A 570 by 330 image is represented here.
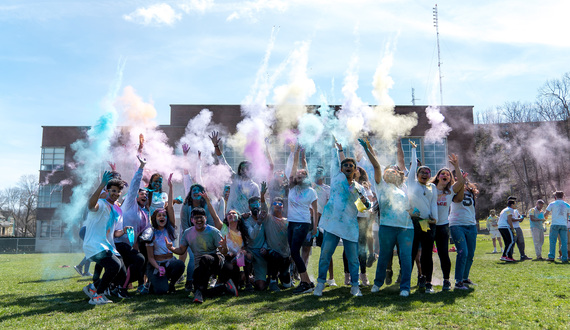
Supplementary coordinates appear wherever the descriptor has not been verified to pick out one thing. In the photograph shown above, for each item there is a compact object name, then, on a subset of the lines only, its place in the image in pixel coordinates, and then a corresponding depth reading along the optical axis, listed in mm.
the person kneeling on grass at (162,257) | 7453
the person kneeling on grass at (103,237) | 6266
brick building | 30516
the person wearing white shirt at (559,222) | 13054
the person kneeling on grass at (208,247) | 7109
